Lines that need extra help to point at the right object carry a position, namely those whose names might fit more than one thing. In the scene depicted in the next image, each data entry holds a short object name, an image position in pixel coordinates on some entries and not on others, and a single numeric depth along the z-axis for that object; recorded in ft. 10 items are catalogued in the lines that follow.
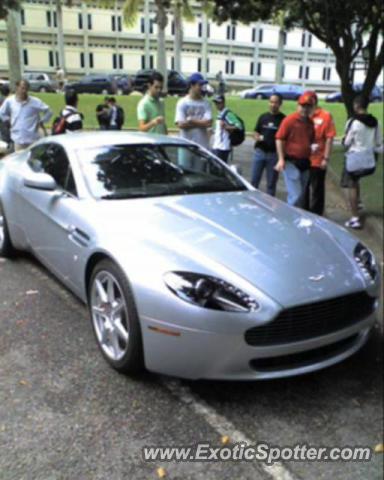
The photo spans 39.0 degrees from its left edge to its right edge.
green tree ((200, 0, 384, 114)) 41.11
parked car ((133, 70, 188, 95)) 117.50
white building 165.17
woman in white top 21.89
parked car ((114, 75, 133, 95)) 114.01
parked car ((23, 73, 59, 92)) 103.54
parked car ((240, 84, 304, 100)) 128.00
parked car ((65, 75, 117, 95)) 116.78
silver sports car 9.28
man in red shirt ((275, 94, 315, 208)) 20.17
